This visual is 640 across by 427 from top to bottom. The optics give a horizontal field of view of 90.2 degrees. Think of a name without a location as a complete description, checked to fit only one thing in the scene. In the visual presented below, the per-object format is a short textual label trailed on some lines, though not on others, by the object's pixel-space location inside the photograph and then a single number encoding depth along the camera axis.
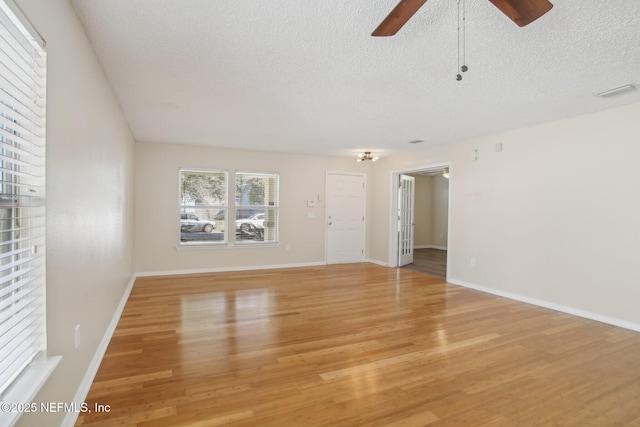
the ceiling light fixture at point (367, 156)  6.53
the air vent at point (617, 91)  2.97
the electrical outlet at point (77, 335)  1.91
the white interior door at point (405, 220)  6.90
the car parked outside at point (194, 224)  5.98
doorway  9.78
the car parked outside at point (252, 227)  6.34
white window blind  1.16
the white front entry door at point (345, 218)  7.15
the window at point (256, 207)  6.33
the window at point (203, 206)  5.98
